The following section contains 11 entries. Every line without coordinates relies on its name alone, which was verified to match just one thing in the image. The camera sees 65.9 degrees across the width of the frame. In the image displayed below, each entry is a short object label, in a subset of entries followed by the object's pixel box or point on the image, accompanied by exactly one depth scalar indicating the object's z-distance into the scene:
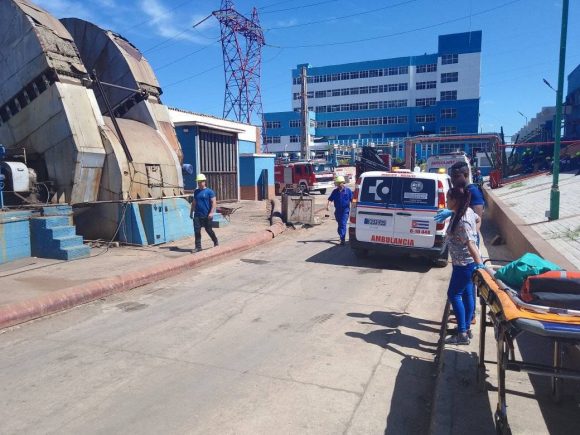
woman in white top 4.74
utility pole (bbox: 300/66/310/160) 44.00
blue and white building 68.94
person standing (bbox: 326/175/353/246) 11.48
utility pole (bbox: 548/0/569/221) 10.07
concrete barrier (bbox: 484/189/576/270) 6.43
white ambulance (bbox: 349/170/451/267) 8.54
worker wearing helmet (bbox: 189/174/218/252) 10.20
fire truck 31.16
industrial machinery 10.08
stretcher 2.61
